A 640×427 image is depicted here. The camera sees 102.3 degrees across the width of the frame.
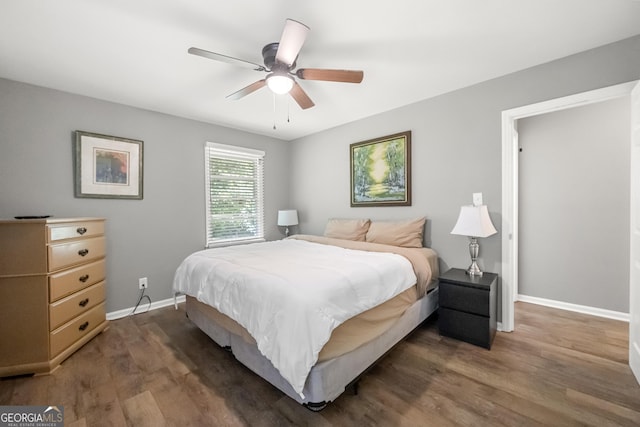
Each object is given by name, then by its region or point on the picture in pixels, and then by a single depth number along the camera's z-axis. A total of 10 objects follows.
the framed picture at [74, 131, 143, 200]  2.74
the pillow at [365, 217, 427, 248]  2.91
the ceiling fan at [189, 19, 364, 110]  1.62
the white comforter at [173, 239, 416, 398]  1.38
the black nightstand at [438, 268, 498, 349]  2.18
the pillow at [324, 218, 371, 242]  3.42
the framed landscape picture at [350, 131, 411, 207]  3.21
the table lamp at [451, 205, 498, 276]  2.36
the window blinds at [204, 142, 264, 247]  3.76
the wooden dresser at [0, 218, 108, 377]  1.87
